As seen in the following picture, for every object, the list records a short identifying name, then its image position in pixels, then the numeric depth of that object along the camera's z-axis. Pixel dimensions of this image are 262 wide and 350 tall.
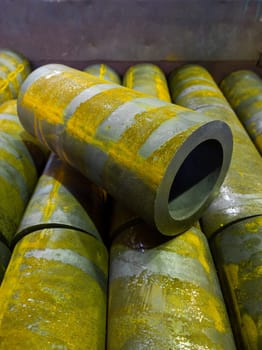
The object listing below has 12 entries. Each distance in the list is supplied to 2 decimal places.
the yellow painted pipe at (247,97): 0.63
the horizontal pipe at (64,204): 0.40
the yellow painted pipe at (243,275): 0.33
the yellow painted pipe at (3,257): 0.39
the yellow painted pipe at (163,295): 0.30
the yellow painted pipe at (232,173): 0.42
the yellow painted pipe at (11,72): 0.72
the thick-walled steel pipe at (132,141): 0.33
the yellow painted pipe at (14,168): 0.44
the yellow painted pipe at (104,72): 0.81
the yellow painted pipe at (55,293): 0.30
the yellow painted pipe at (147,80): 0.70
